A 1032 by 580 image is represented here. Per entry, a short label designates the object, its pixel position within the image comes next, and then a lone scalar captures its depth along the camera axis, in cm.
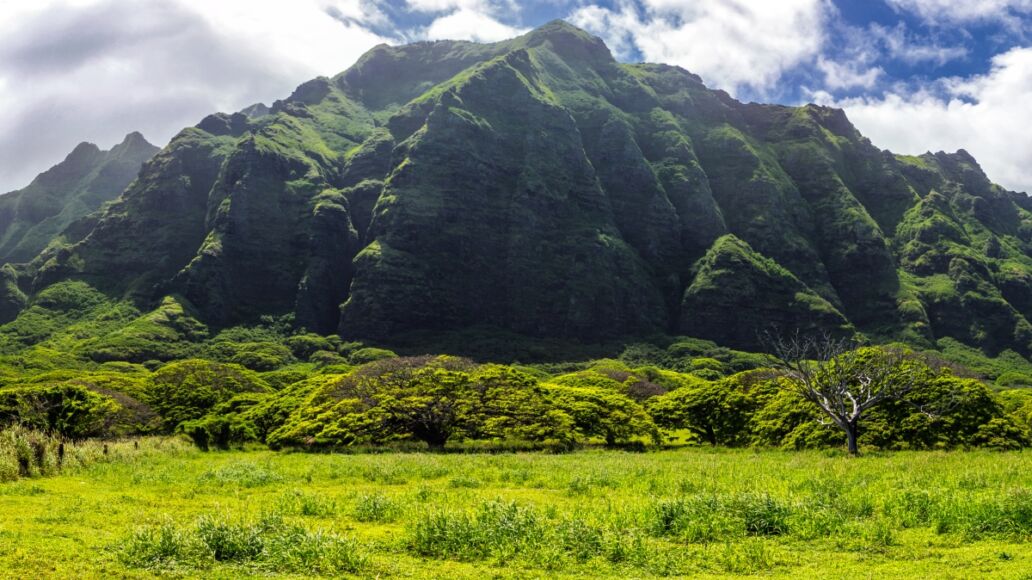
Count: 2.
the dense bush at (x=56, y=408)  5069
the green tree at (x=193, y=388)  7044
